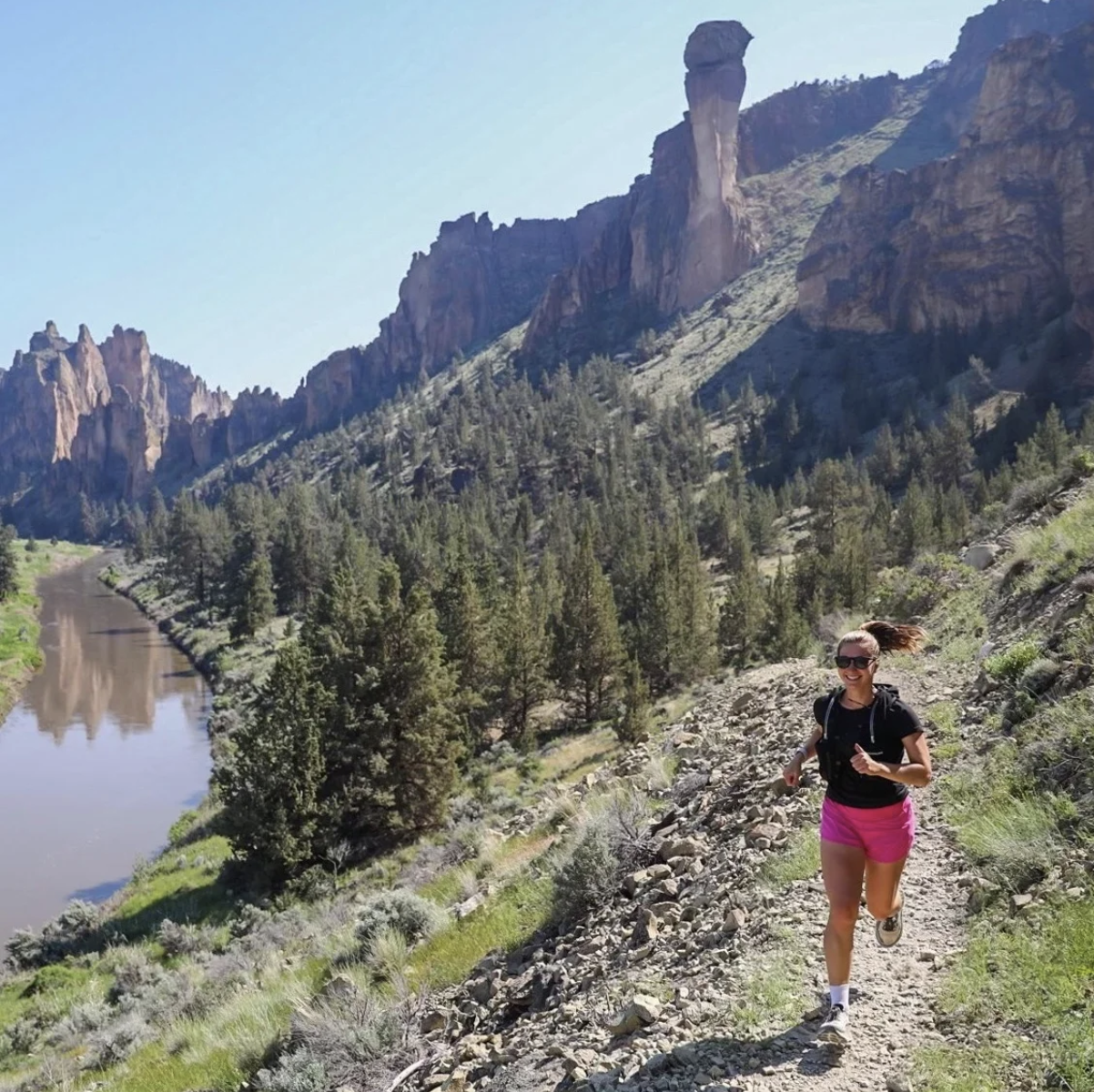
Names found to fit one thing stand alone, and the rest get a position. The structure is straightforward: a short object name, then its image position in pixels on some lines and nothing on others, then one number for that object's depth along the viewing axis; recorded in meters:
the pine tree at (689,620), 39.34
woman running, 4.79
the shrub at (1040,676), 8.16
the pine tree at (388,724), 23.64
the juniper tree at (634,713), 27.50
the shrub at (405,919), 9.72
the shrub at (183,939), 18.31
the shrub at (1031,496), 19.36
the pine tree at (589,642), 37.22
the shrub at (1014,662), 8.85
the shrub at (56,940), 20.41
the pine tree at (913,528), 50.22
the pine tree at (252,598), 63.59
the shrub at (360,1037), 6.62
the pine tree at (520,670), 36.28
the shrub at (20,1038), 15.04
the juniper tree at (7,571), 82.69
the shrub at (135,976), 15.48
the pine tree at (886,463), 80.69
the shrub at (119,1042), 11.52
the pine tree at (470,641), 34.50
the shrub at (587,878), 7.82
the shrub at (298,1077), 6.53
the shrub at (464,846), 14.13
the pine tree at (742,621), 42.84
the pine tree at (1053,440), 56.19
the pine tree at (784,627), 35.84
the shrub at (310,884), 20.14
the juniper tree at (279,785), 21.67
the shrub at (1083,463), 17.53
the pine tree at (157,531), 124.69
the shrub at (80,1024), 14.36
